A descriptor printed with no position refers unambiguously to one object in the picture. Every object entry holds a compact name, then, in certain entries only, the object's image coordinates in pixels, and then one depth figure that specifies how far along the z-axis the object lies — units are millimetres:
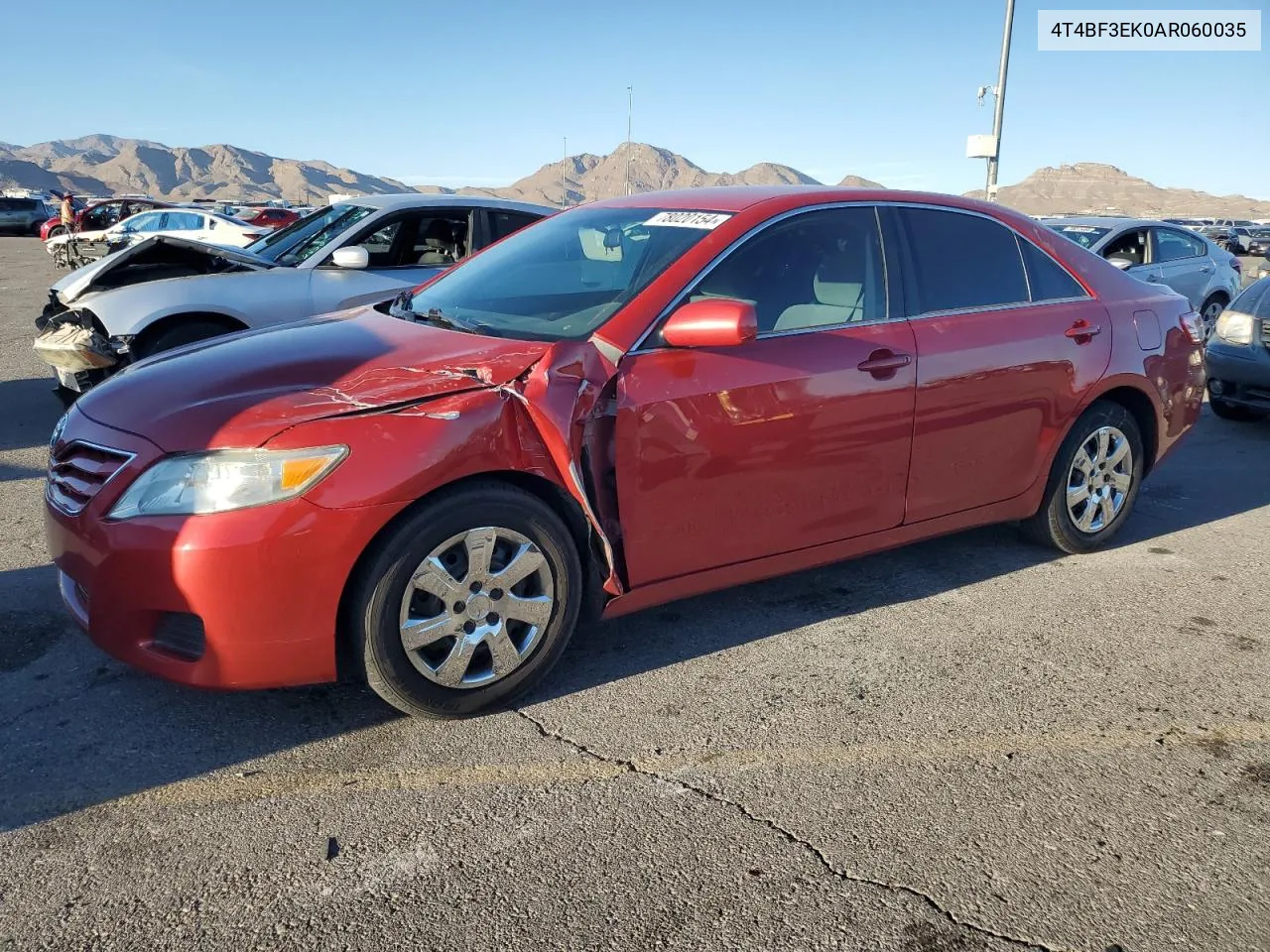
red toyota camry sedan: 2873
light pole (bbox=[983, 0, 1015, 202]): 19688
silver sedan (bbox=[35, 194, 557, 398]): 6270
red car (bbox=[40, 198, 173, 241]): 29234
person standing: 28359
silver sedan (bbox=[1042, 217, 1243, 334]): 10805
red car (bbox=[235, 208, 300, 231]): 28828
